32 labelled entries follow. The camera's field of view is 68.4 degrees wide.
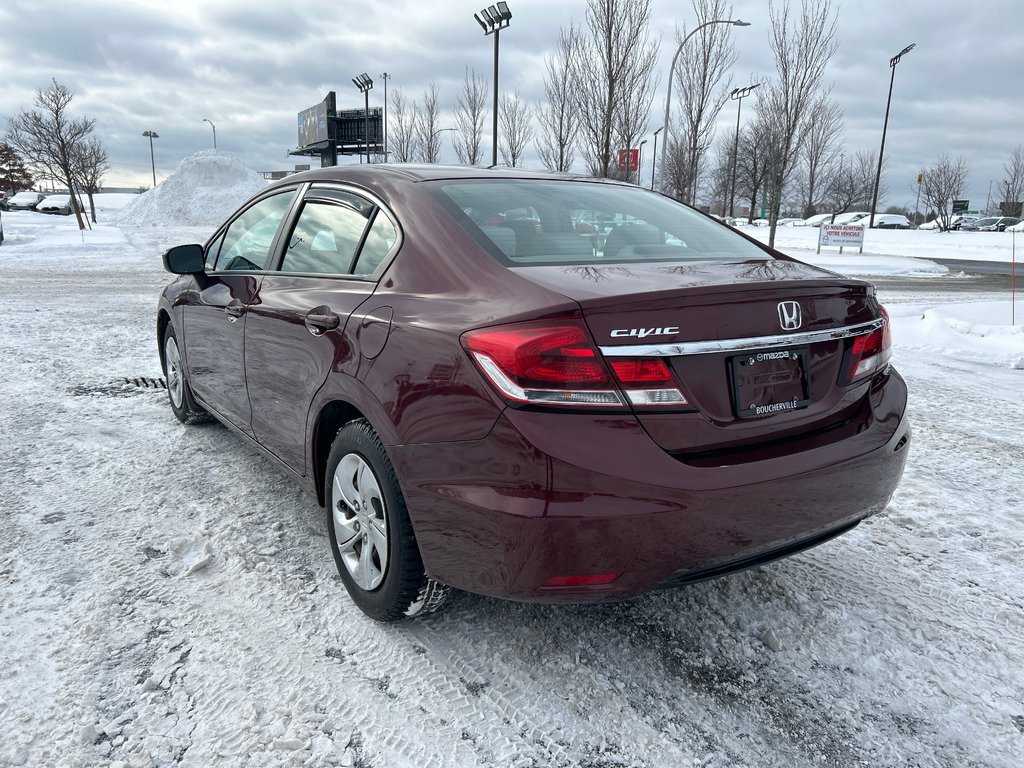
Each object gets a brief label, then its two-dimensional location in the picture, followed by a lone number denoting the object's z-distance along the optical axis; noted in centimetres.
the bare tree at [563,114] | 2466
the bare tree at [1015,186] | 5195
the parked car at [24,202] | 5150
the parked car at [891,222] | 5758
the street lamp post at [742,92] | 2875
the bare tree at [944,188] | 5069
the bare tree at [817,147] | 3423
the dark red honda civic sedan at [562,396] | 200
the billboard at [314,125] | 6112
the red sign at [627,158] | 2127
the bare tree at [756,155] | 2621
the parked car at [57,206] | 5188
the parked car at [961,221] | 5722
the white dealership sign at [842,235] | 2723
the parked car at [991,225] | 5475
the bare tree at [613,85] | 2064
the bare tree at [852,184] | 5716
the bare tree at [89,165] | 3441
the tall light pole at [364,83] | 5106
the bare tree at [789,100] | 2225
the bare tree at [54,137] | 3052
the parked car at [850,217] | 5503
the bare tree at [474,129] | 3725
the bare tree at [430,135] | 4234
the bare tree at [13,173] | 6273
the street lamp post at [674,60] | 2277
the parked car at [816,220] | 5475
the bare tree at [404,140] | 4397
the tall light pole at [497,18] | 2675
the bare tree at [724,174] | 4761
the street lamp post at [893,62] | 3788
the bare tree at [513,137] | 3550
